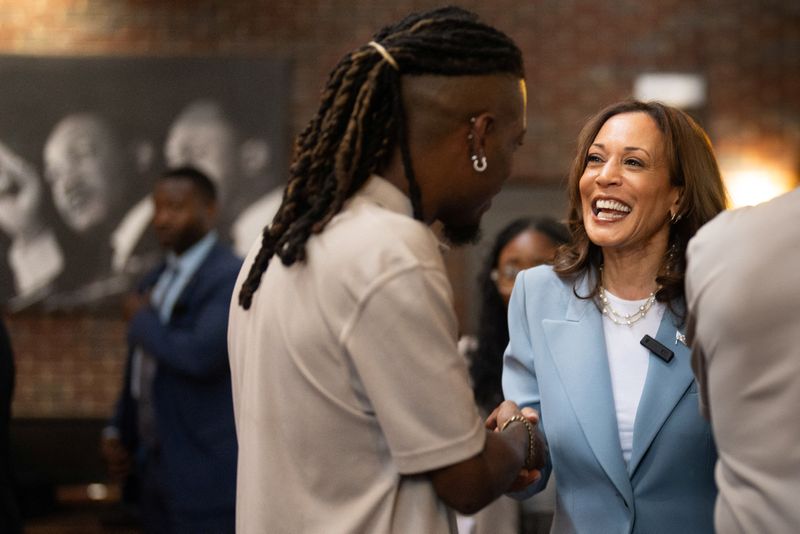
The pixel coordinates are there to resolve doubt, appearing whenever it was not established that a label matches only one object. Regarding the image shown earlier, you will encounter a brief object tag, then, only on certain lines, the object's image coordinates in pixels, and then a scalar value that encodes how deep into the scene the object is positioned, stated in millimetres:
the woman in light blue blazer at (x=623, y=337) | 2031
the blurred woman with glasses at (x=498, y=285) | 3418
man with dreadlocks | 1448
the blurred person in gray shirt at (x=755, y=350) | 1396
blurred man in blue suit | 3504
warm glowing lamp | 6910
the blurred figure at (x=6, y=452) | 3043
